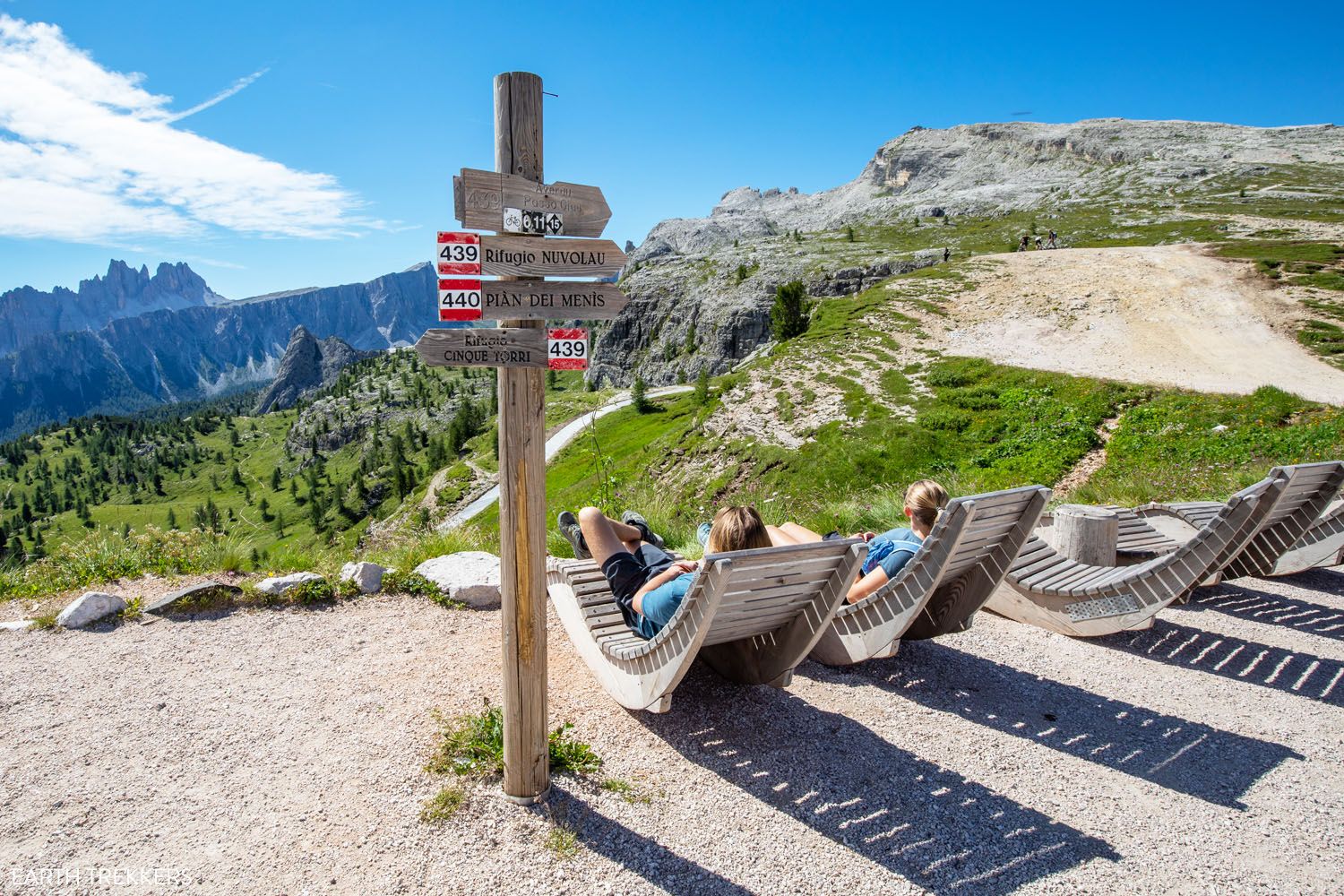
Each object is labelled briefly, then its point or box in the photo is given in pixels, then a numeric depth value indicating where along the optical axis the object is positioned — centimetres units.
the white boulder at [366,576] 801
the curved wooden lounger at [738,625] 412
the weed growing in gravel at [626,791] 438
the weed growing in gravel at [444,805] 416
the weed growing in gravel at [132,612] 723
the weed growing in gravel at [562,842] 391
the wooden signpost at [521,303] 378
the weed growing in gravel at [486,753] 460
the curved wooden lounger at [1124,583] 595
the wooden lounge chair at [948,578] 509
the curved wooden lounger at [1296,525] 682
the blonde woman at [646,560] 505
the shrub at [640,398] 8388
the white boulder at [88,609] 701
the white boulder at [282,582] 772
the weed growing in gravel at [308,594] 771
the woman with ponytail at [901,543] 582
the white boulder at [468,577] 771
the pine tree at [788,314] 6500
